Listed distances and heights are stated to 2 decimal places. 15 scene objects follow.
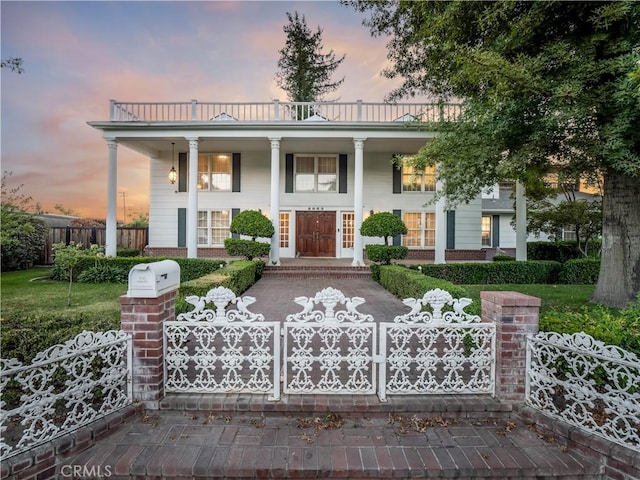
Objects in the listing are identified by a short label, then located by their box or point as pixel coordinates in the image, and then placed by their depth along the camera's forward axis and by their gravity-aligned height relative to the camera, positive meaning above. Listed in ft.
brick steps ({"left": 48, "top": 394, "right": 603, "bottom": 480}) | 6.31 -4.88
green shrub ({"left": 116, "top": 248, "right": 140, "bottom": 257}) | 38.74 -1.77
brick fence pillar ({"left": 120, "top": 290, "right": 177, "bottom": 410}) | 8.30 -2.94
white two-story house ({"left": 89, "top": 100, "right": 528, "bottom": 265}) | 42.22 +6.00
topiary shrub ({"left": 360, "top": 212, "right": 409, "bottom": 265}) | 31.24 +0.98
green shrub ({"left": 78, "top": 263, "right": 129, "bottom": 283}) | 29.89 -3.66
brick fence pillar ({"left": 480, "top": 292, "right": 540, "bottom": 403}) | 8.47 -2.88
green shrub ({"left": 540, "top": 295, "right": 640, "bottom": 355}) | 7.99 -2.58
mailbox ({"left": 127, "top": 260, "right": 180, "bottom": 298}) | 8.12 -1.18
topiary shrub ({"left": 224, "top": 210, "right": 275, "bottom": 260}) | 31.63 +0.89
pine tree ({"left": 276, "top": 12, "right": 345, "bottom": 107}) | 62.28 +37.99
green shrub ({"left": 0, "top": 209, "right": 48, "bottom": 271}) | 33.47 -1.13
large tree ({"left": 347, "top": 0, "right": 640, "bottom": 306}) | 13.73 +7.33
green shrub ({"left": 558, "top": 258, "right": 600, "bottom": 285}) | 30.25 -2.93
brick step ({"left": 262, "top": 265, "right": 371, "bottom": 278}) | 31.86 -3.38
